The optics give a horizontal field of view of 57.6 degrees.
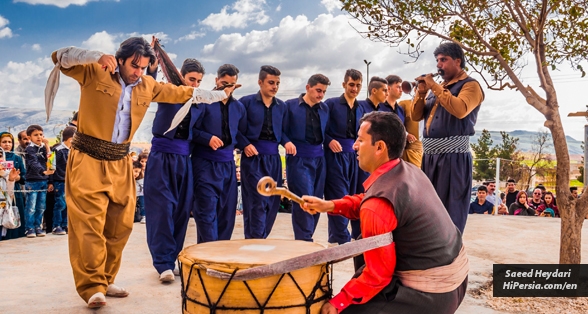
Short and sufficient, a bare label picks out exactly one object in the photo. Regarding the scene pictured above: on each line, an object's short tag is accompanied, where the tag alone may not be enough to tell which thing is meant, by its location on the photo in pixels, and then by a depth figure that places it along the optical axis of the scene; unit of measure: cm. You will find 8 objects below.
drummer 226
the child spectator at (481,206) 1055
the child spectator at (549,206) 1030
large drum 218
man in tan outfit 359
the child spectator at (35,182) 738
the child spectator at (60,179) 748
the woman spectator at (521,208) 1024
